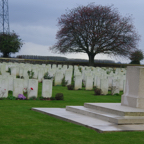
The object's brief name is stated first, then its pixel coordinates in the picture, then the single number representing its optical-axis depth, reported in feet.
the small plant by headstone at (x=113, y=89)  44.37
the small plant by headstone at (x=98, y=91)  42.61
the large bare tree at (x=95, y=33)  124.88
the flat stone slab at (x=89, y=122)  20.26
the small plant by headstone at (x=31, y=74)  57.31
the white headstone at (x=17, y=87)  34.65
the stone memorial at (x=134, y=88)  25.25
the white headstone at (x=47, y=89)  35.46
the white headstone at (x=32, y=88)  34.73
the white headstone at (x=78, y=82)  48.21
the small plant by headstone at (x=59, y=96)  35.70
